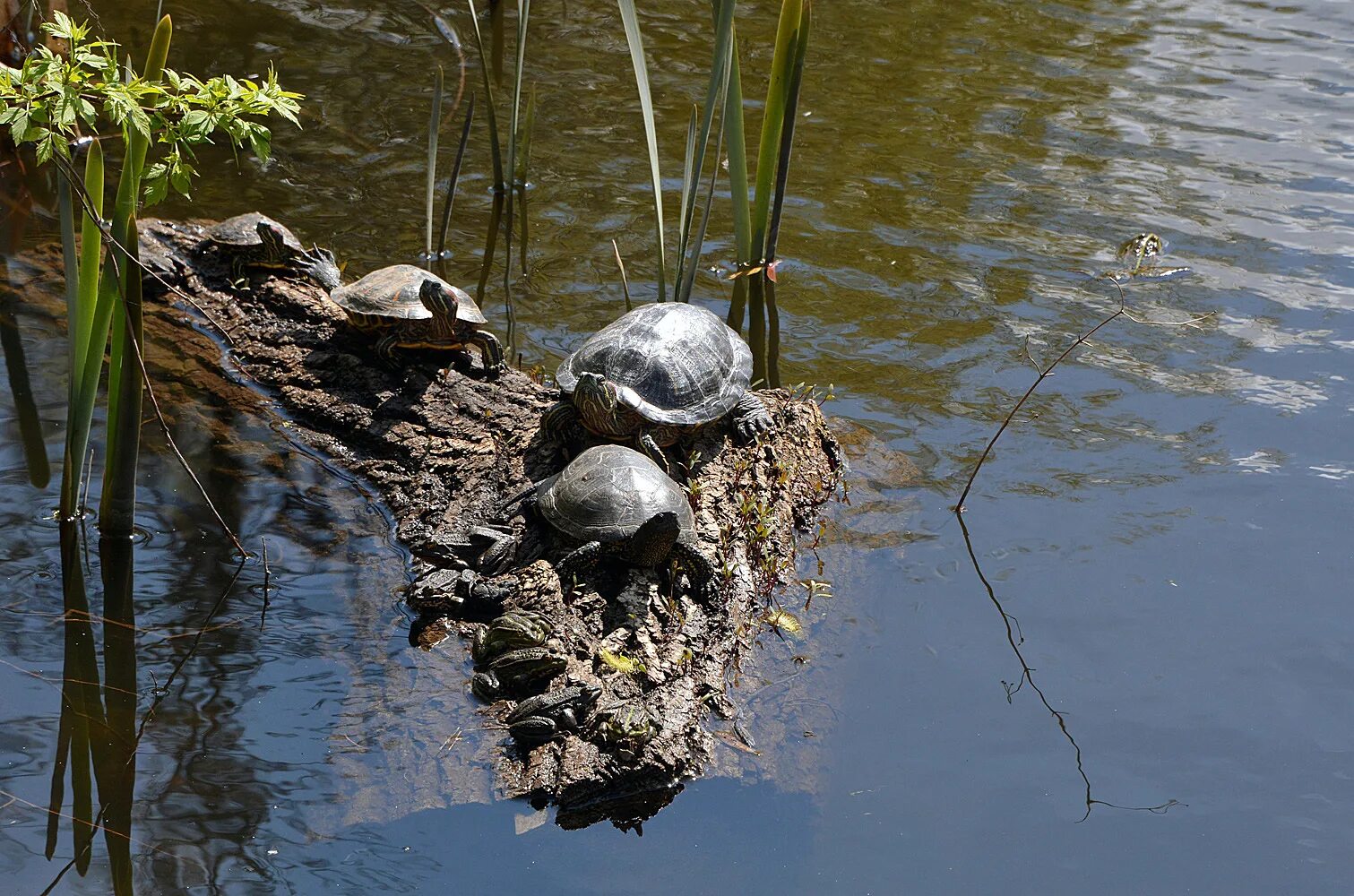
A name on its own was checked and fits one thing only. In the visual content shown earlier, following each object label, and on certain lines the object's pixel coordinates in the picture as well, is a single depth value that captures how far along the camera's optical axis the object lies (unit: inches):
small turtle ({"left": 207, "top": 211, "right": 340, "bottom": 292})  469.4
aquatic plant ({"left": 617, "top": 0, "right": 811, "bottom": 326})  402.9
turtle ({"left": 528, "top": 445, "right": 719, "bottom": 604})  329.4
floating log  292.5
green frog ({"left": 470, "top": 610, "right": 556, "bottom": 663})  309.9
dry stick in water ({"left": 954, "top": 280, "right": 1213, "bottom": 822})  311.3
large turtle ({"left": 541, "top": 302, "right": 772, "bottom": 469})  384.2
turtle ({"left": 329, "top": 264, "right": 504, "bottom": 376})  416.5
